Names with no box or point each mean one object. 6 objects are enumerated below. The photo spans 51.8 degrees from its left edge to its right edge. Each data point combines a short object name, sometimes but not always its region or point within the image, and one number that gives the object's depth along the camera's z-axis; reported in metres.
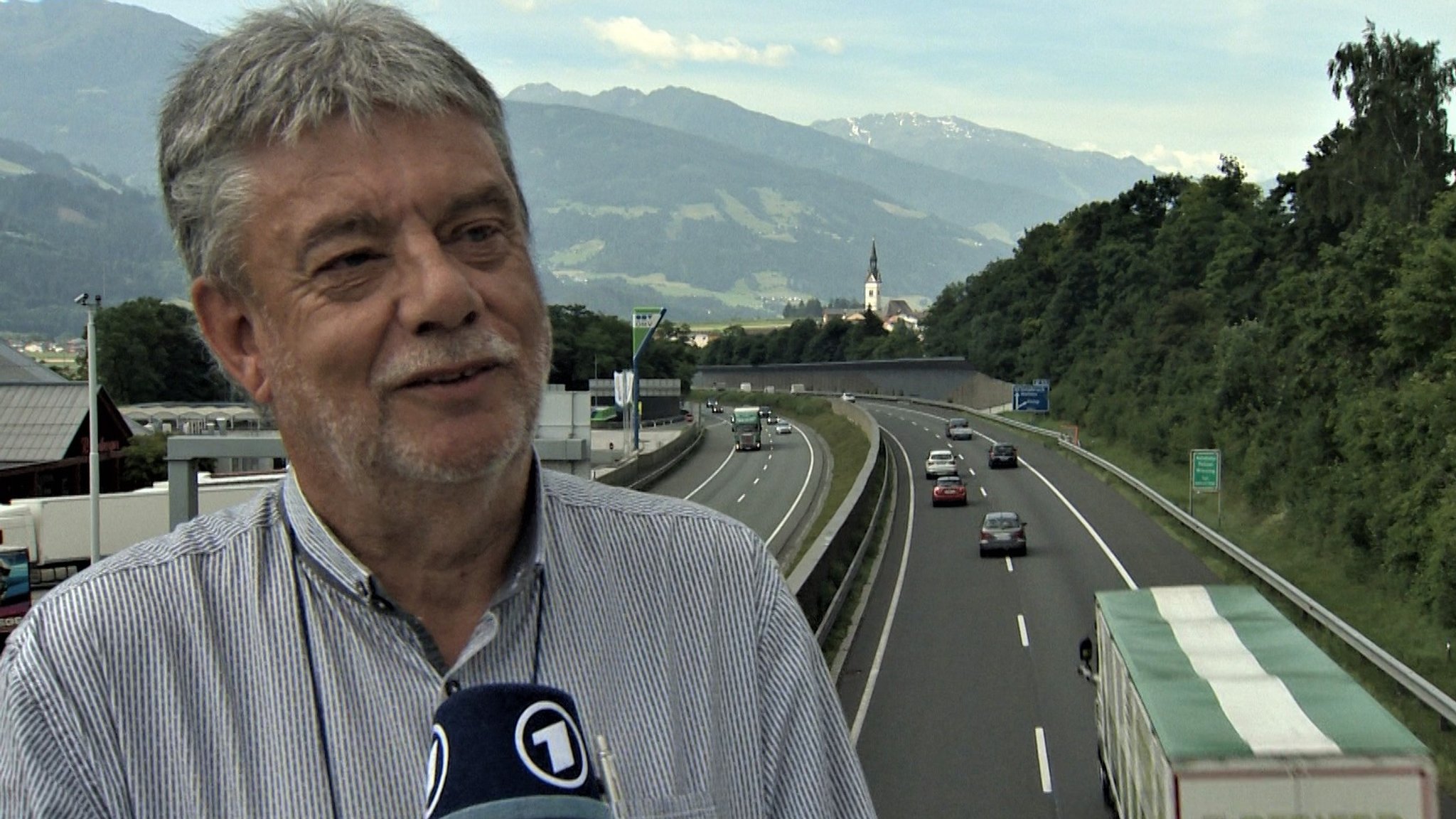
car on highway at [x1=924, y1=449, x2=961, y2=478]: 64.68
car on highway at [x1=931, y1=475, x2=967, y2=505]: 56.62
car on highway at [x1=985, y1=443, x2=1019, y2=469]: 71.19
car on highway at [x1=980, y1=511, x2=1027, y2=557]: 43.69
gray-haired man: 2.34
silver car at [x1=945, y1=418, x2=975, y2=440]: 89.62
